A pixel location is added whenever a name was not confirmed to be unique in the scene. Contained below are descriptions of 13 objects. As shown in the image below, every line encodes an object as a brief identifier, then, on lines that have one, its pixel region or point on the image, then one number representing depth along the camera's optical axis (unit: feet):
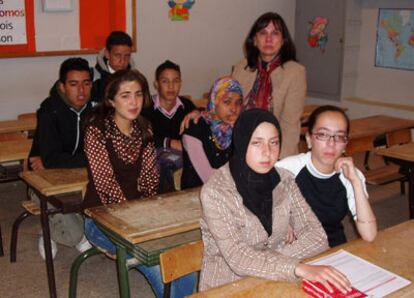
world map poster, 20.36
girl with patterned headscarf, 9.90
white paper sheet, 5.26
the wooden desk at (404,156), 12.26
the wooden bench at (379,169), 13.92
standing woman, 10.21
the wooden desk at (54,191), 9.27
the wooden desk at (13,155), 11.50
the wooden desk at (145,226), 6.89
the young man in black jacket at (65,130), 10.61
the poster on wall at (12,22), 16.65
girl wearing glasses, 7.15
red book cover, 5.06
